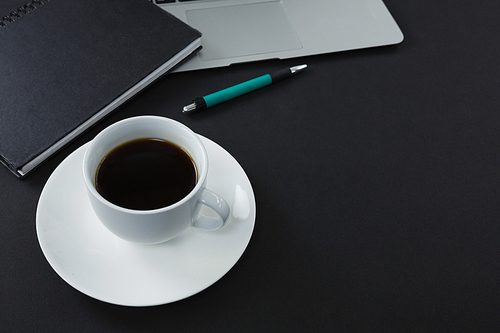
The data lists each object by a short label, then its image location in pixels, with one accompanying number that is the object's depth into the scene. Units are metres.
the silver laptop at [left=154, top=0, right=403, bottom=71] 0.83
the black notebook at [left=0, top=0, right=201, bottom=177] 0.64
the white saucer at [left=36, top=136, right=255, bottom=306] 0.50
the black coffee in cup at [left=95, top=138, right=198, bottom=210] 0.53
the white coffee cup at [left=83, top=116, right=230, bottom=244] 0.48
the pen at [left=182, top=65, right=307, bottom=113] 0.74
